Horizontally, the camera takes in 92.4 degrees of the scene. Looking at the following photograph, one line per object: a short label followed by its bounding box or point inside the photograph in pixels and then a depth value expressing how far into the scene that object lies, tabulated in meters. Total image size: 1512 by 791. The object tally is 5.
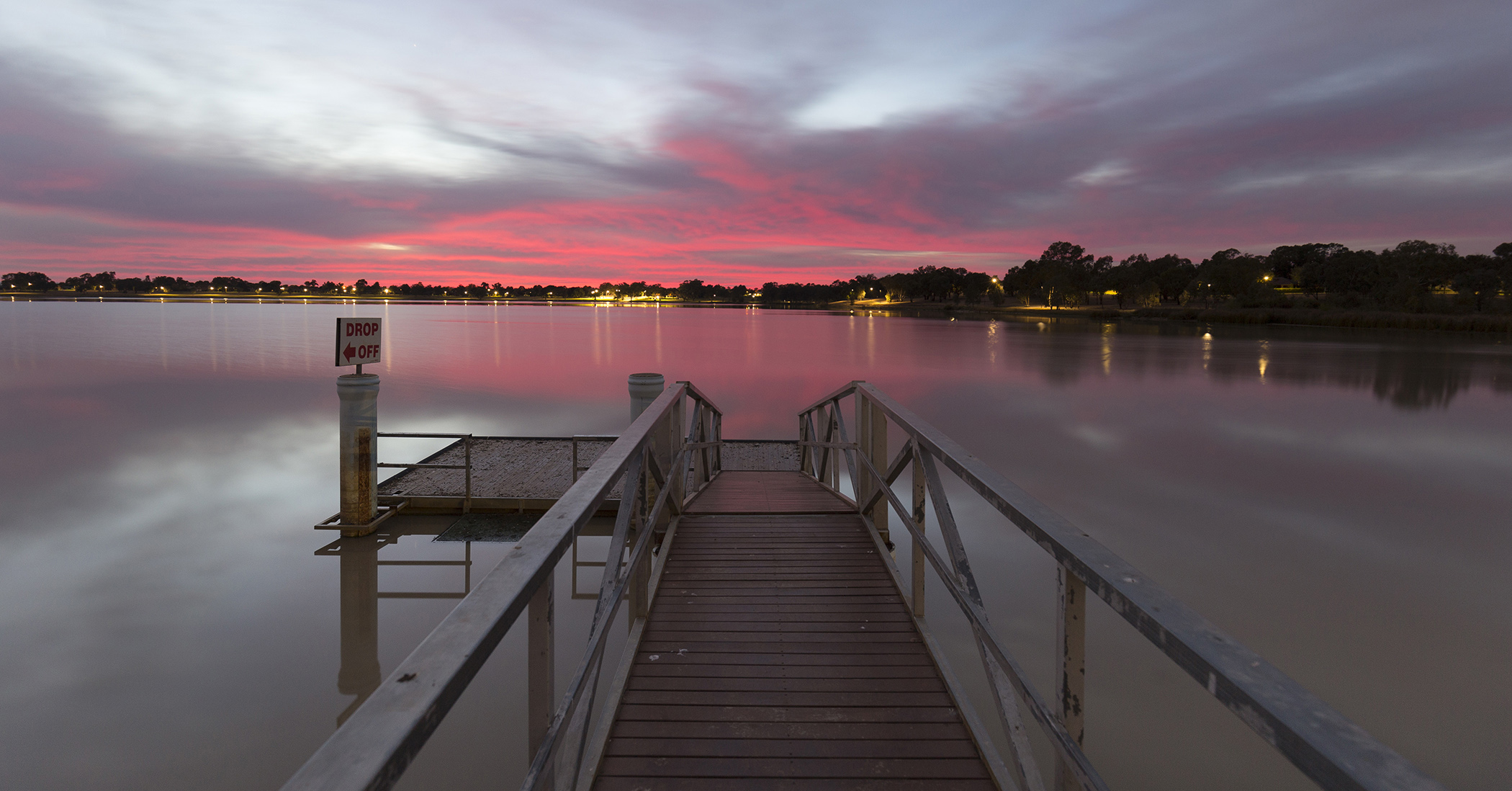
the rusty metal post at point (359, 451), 9.02
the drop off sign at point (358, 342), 9.01
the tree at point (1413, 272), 71.44
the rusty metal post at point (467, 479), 10.06
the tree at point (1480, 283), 70.94
